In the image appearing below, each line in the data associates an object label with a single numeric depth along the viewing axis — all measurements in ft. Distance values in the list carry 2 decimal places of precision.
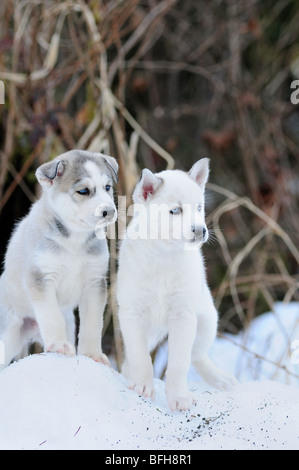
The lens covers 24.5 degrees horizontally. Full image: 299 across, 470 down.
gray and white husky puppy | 7.86
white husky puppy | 7.86
